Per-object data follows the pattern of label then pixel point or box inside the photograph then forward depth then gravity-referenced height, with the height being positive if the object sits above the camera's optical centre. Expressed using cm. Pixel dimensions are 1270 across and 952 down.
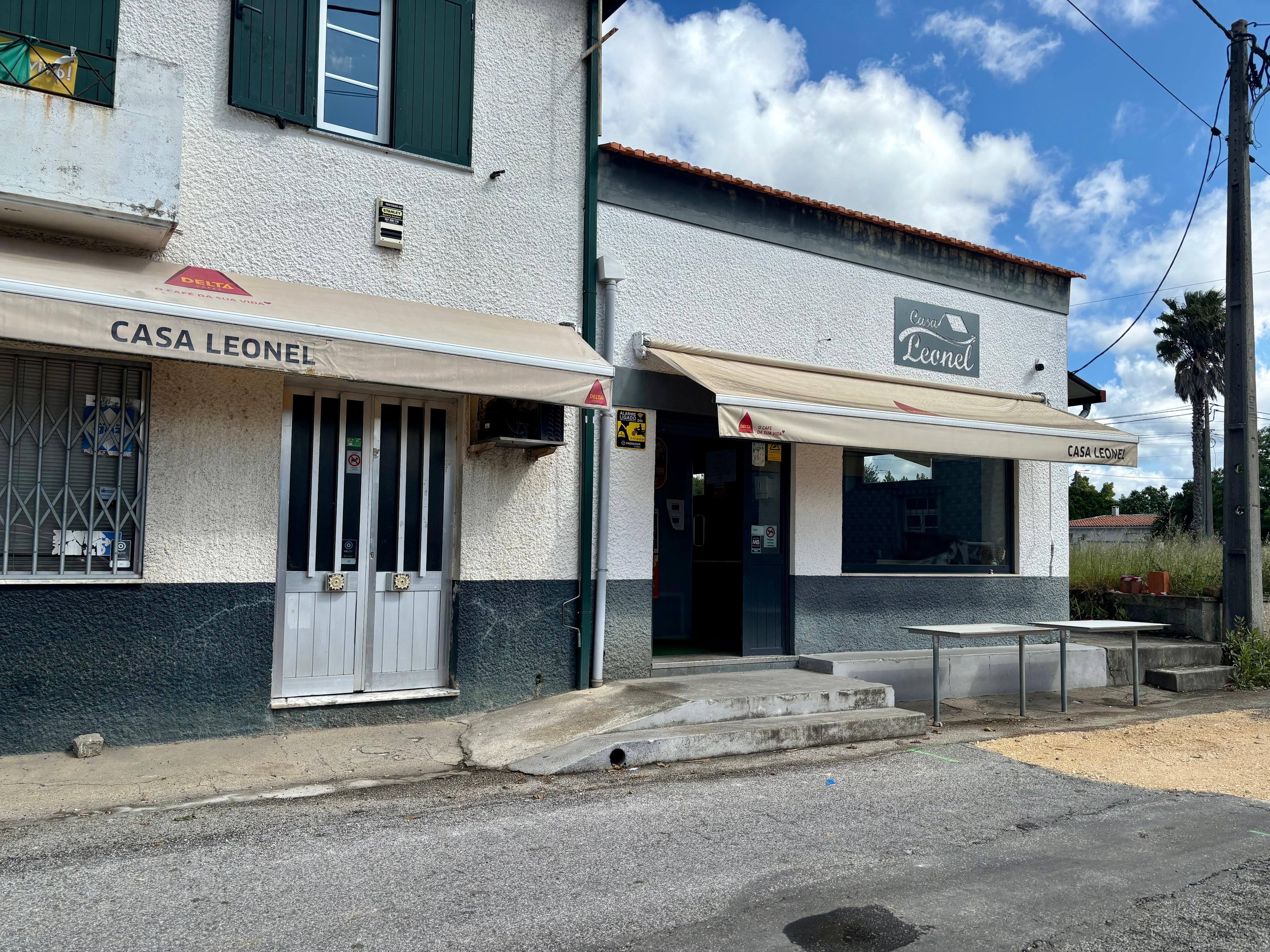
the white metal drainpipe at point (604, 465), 779 +51
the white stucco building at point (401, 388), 580 +98
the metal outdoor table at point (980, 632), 795 -89
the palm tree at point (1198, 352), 3634 +723
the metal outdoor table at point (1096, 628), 874 -90
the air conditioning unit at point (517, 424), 707 +76
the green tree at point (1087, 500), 6525 +228
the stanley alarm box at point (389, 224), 707 +226
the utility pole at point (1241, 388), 1103 +173
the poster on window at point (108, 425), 602 +60
